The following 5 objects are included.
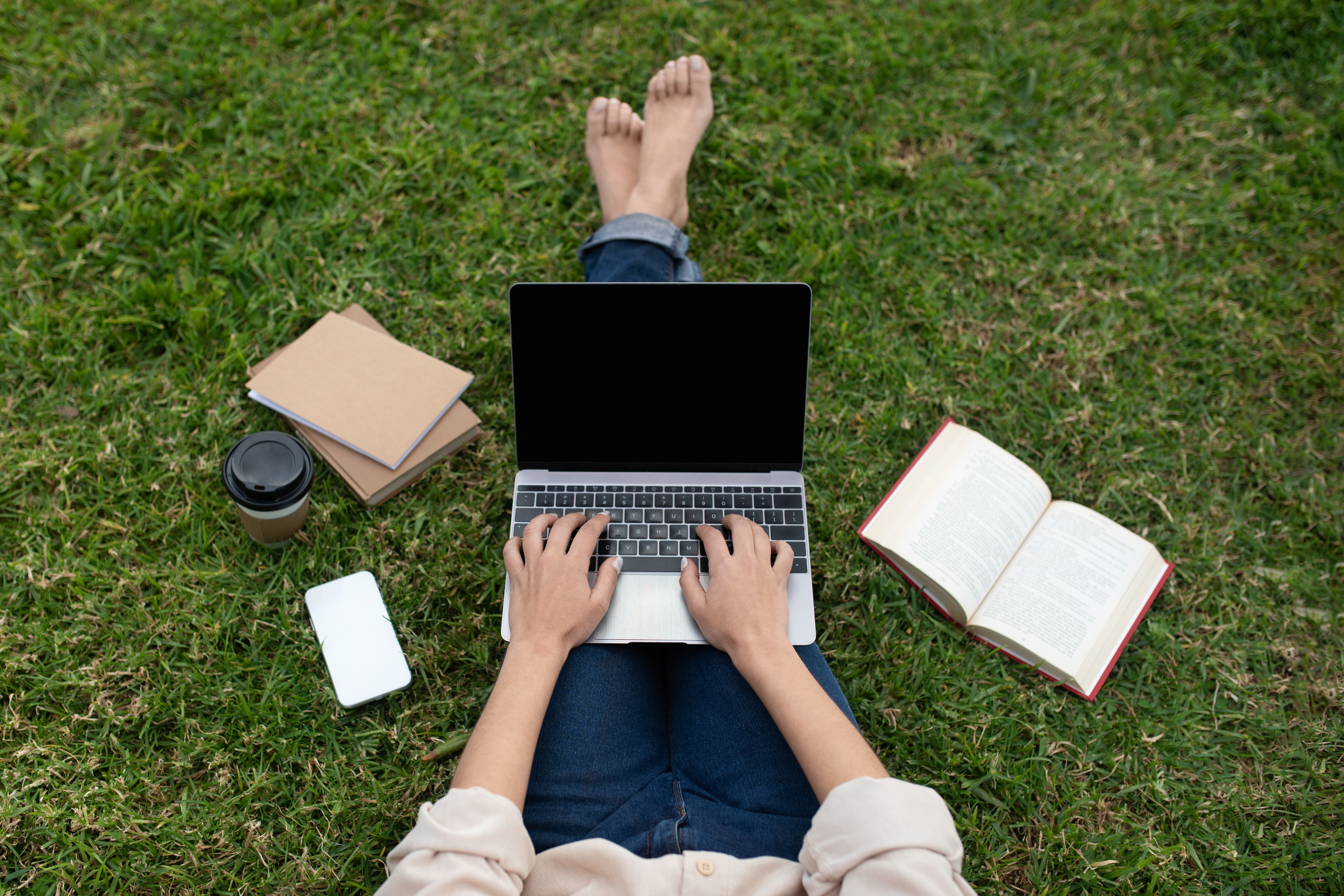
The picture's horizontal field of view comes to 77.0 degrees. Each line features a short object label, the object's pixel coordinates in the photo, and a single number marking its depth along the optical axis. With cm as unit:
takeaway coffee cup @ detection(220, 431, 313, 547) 186
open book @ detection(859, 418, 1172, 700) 209
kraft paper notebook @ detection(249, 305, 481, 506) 216
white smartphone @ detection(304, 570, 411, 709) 202
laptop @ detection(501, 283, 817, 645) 185
